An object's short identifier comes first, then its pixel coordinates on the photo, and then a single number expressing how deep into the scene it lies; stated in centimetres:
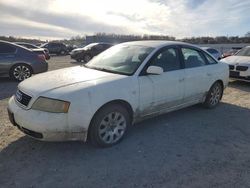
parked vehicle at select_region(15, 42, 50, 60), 1296
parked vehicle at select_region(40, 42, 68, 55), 2290
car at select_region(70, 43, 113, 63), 1461
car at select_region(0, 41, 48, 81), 643
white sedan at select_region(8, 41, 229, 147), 256
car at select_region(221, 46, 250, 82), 640
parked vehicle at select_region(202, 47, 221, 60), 1290
